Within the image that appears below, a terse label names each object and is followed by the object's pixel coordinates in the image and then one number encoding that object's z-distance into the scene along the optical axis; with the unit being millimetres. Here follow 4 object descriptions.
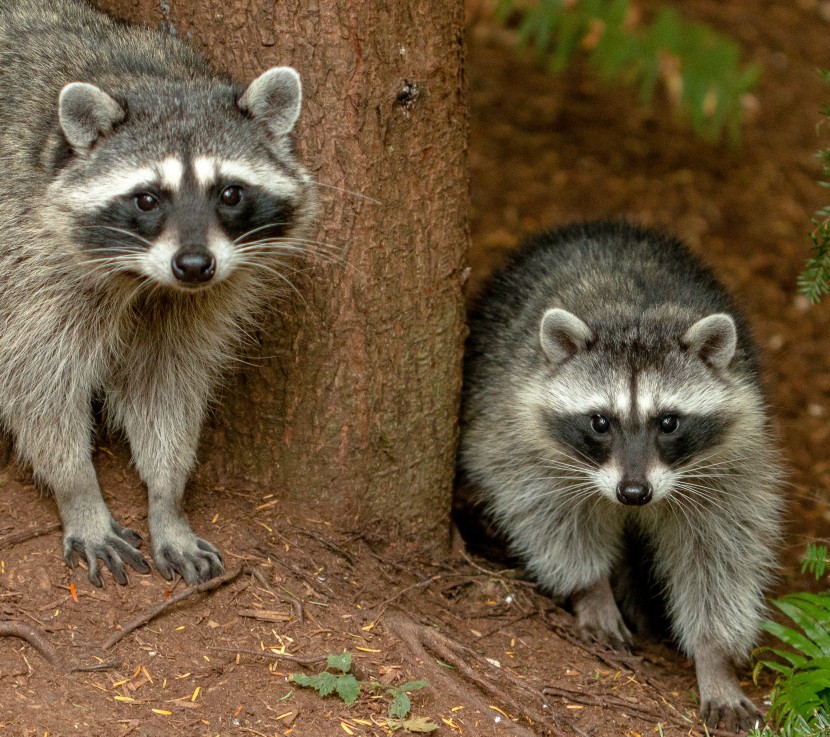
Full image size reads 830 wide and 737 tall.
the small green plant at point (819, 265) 7898
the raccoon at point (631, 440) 7828
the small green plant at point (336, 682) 6352
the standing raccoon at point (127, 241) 6387
